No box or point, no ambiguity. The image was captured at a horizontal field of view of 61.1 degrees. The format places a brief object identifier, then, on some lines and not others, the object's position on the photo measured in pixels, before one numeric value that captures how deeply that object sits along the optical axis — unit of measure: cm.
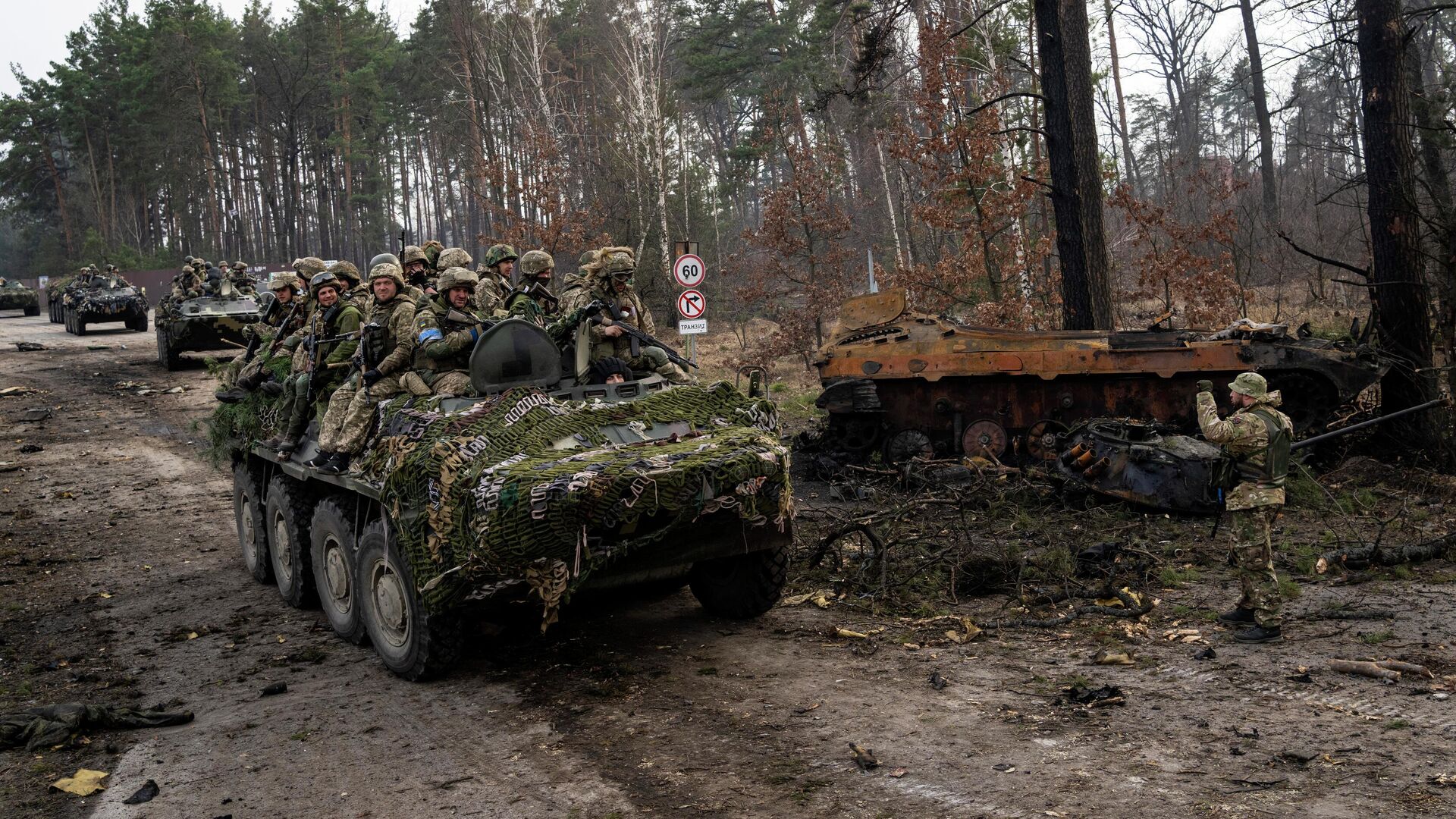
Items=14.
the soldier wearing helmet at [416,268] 1061
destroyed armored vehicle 1352
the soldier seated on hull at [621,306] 859
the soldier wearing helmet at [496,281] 1046
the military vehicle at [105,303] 3234
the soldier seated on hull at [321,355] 900
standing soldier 732
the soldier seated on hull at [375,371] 803
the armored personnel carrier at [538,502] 636
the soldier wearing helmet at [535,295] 904
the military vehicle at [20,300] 4566
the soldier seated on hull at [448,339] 796
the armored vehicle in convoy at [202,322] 2370
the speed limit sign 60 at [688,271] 1620
